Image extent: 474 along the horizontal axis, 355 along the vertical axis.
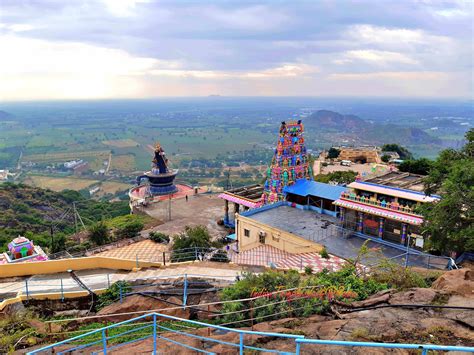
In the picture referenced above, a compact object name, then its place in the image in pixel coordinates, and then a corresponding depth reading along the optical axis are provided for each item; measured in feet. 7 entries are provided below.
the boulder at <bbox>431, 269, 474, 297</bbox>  29.89
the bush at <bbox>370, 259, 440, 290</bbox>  34.44
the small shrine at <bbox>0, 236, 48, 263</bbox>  61.93
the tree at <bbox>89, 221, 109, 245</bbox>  86.43
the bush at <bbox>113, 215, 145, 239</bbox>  90.58
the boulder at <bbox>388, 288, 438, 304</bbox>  29.19
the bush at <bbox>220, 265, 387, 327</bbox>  30.12
